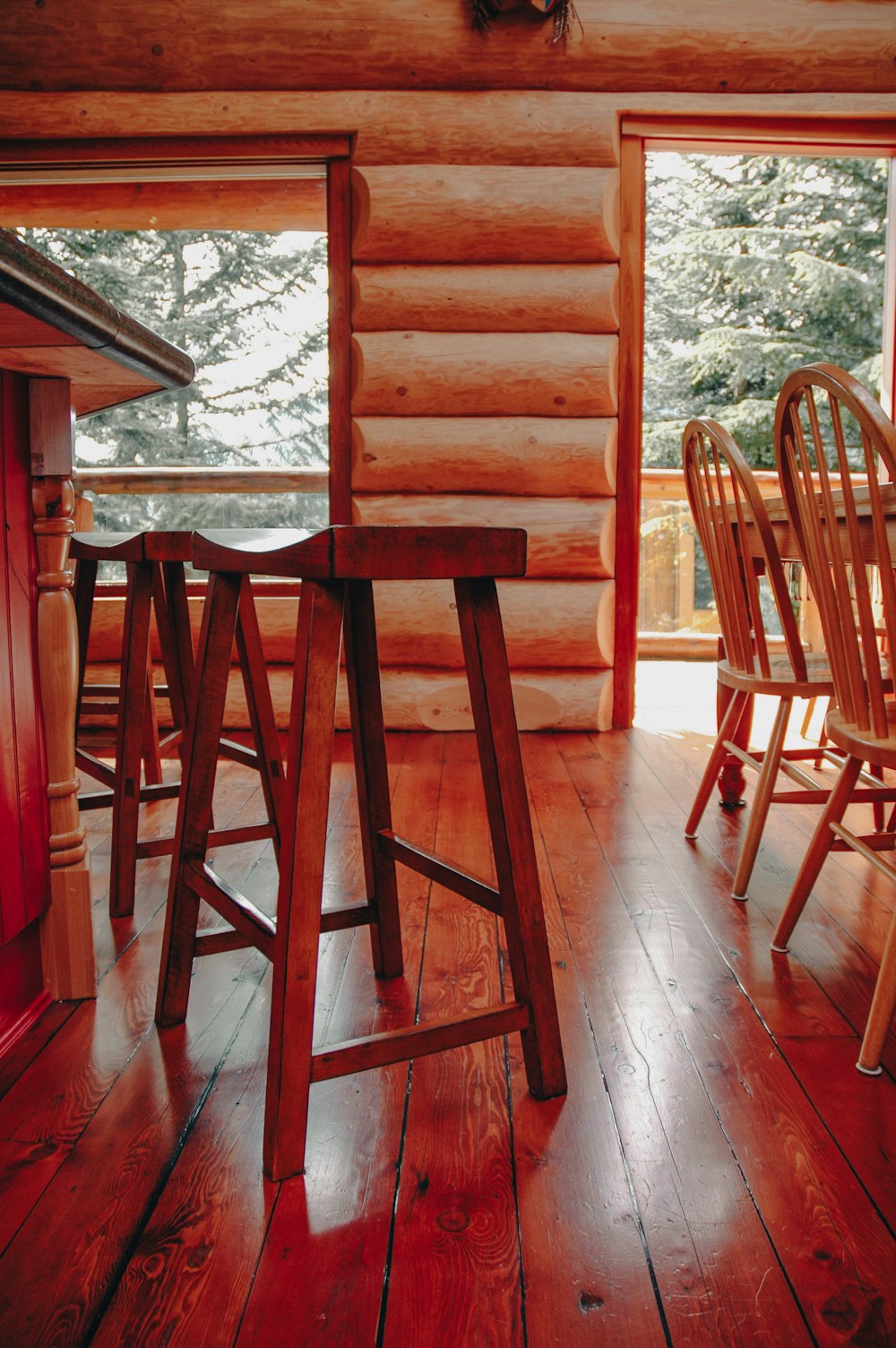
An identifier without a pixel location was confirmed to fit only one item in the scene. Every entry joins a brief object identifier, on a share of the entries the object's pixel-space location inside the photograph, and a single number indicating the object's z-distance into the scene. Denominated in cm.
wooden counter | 143
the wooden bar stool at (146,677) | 188
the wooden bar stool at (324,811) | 112
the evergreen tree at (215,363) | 391
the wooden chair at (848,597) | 136
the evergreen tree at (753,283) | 428
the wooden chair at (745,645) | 202
